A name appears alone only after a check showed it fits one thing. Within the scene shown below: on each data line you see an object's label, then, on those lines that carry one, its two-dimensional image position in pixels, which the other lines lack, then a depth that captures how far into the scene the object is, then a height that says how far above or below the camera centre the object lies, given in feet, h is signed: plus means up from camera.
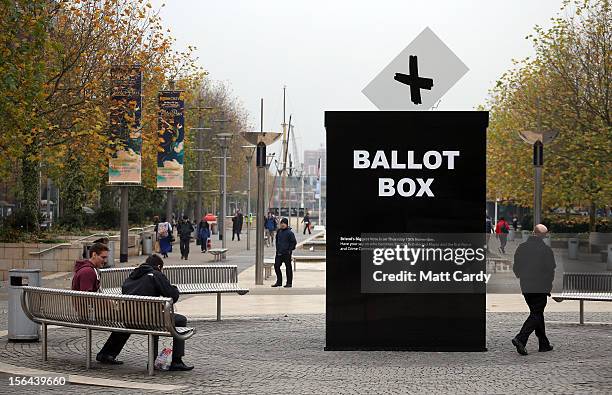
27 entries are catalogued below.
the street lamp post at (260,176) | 90.89 +2.98
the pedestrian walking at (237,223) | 227.53 -2.32
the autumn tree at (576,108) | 140.26 +14.37
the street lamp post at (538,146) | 93.45 +5.75
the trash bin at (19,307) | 49.55 -4.27
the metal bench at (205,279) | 61.87 -3.82
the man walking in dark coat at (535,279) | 47.73 -2.77
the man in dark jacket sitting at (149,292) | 42.55 -3.06
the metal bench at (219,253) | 132.16 -5.10
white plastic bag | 42.19 -5.56
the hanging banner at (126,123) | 109.09 +8.66
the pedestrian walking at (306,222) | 287.50 -2.40
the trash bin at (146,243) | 151.12 -4.30
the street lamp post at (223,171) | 170.60 +6.30
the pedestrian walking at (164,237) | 140.87 -3.33
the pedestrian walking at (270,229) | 206.69 -3.06
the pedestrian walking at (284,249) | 89.10 -2.93
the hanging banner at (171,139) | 129.08 +8.64
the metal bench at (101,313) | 40.83 -3.89
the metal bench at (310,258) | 126.33 -5.34
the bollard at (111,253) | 116.69 -4.52
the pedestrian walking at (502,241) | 87.74 -2.18
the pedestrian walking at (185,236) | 139.23 -3.05
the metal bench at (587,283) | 62.69 -3.78
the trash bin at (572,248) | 105.85 -3.20
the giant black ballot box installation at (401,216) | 47.75 -0.08
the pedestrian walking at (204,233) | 164.96 -3.16
